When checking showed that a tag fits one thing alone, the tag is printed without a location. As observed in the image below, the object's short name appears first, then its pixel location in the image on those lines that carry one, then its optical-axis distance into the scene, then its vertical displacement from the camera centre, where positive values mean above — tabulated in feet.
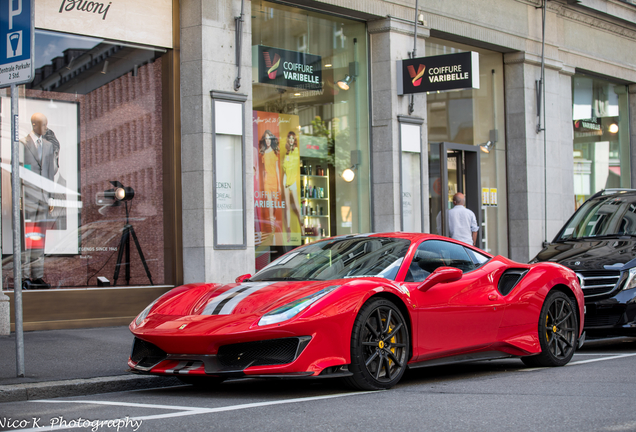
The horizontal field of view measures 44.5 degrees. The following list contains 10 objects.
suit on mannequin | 37.60 +2.74
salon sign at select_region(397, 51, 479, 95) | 44.16 +8.89
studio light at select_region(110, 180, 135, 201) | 40.40 +1.83
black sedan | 28.84 -1.51
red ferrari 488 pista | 18.51 -2.43
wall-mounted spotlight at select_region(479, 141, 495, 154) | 60.13 +5.86
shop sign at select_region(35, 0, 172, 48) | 38.09 +10.60
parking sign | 22.70 +5.56
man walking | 46.14 -0.11
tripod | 39.91 -1.03
